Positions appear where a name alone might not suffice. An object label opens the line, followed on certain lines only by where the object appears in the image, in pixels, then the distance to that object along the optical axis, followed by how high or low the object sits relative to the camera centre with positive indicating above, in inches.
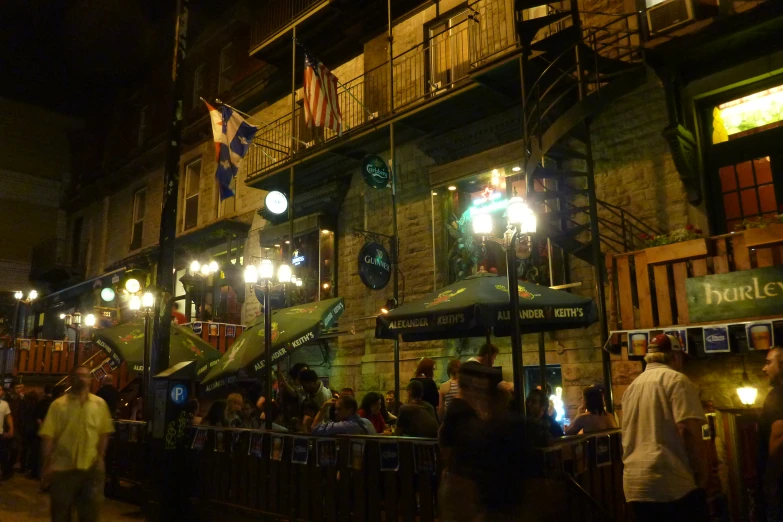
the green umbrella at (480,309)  287.9 +34.1
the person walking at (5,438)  485.1 -41.1
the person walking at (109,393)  493.4 -6.0
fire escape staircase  380.8 +163.4
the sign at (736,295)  288.4 +38.9
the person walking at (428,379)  349.7 +0.6
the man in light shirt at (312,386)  382.3 -2.4
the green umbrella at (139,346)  514.0 +33.7
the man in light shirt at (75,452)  241.8 -26.4
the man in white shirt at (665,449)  161.5 -19.8
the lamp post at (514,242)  232.5 +56.1
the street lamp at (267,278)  347.9 +68.4
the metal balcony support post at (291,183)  545.0 +182.5
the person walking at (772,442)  178.7 -20.2
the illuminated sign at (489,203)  466.6 +136.0
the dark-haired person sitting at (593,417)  262.4 -17.0
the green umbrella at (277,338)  447.8 +33.5
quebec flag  515.8 +204.1
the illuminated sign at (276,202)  613.6 +180.4
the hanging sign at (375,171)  491.2 +169.5
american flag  504.4 +235.1
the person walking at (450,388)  277.4 -3.8
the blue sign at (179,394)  333.1 -5.2
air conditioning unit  376.2 +224.5
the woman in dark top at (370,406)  315.6 -12.7
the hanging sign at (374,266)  472.7 +90.4
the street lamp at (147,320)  448.8 +48.2
